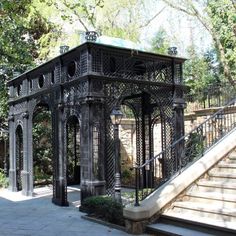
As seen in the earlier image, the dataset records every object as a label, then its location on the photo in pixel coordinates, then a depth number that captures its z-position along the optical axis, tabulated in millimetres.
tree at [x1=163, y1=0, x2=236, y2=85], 13366
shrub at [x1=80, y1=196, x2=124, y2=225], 7977
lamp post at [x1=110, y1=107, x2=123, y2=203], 8391
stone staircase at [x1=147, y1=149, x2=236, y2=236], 6633
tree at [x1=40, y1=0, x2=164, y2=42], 11617
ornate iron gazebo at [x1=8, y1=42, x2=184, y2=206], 9625
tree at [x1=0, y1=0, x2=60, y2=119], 16422
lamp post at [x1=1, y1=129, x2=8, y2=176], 16453
